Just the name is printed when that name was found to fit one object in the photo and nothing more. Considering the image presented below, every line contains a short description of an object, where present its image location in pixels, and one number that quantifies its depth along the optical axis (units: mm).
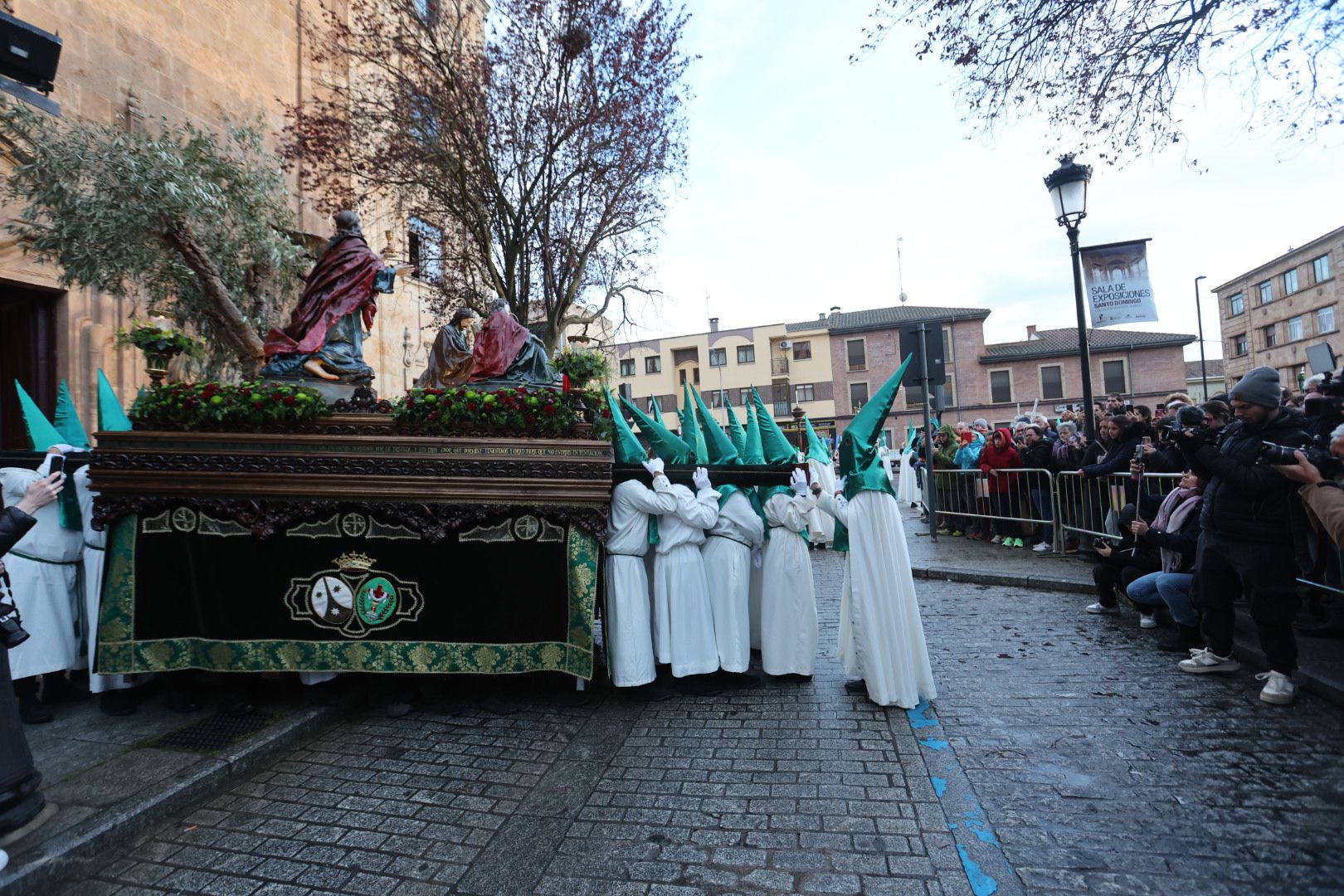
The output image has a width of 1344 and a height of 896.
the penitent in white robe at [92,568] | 4711
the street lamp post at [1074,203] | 8797
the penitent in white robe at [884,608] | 4598
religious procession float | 4645
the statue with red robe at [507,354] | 6633
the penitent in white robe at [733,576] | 5164
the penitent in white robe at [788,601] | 5184
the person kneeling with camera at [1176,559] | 5391
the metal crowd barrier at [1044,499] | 7980
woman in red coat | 10609
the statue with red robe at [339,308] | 5898
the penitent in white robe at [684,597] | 5062
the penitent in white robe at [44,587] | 4582
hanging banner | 8492
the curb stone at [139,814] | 2865
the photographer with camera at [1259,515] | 4266
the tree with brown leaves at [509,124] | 13234
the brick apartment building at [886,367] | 44469
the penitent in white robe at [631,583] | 4906
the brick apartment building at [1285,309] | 42688
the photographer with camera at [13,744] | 3049
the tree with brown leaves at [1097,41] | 5719
